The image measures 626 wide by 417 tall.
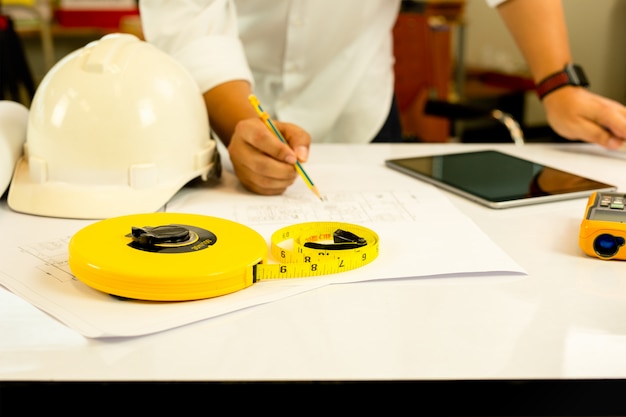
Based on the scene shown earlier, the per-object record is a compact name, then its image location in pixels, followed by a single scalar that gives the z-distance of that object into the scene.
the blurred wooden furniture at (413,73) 2.15
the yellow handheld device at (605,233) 0.63
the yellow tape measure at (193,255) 0.51
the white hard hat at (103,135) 0.72
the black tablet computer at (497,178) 0.82
